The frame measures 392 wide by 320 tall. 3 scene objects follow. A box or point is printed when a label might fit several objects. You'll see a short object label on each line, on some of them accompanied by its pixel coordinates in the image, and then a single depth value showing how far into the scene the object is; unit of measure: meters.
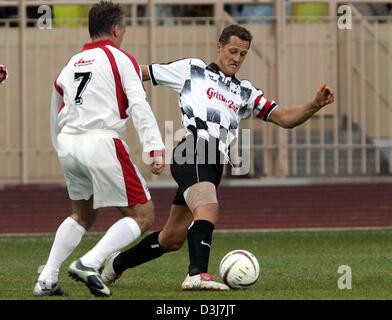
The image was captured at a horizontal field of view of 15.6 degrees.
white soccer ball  10.52
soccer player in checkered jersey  10.75
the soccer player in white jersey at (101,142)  9.77
